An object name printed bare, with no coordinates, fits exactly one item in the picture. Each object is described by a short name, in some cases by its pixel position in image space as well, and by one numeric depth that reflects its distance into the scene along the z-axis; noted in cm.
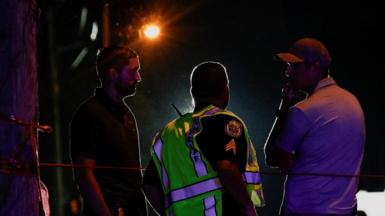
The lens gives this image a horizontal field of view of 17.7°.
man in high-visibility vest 685
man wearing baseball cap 800
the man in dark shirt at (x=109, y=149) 762
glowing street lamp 2613
